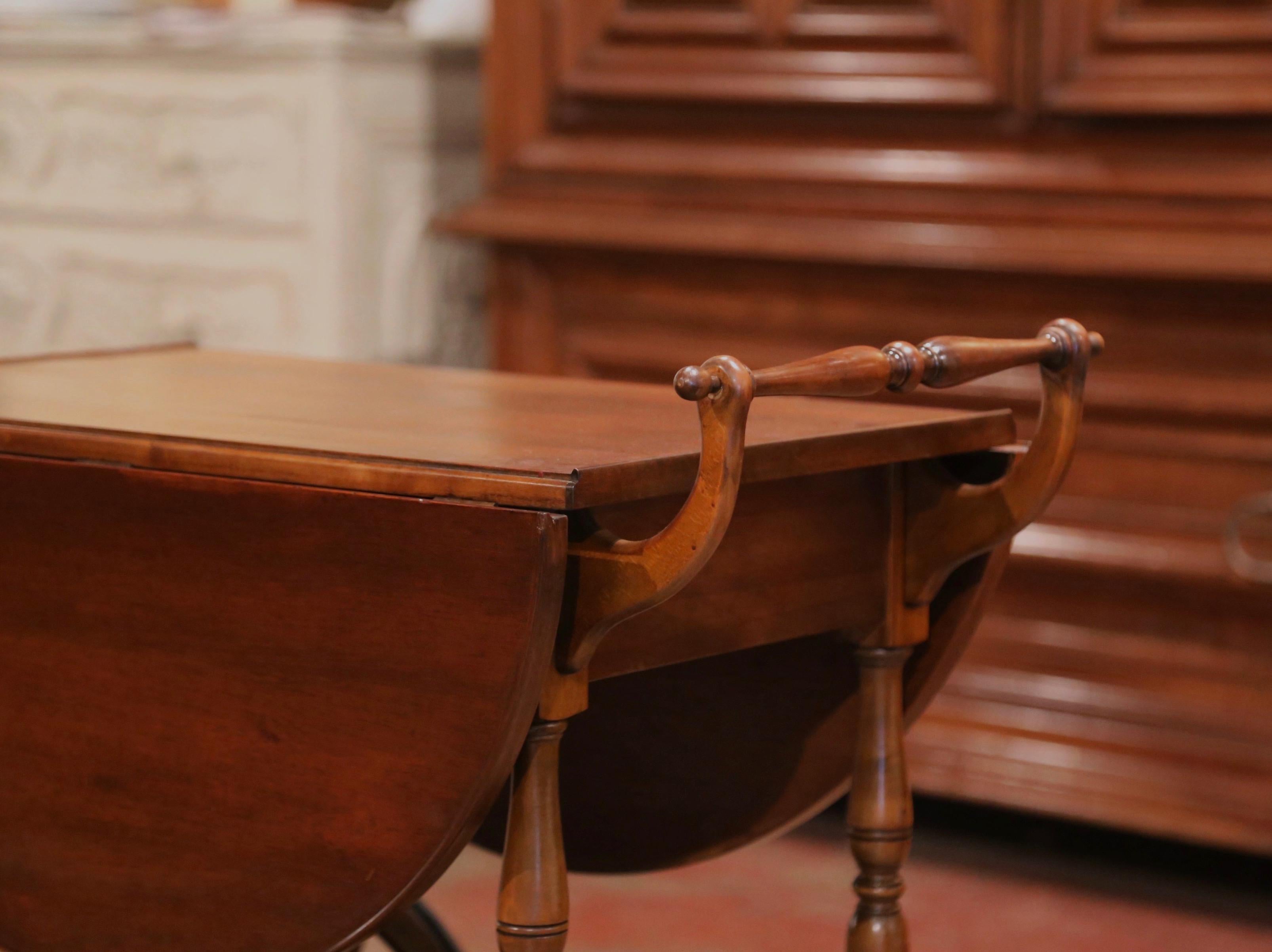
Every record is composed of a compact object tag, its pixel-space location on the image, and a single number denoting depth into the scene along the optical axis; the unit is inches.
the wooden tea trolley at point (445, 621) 84.8
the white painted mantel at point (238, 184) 214.0
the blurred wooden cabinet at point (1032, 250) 173.2
